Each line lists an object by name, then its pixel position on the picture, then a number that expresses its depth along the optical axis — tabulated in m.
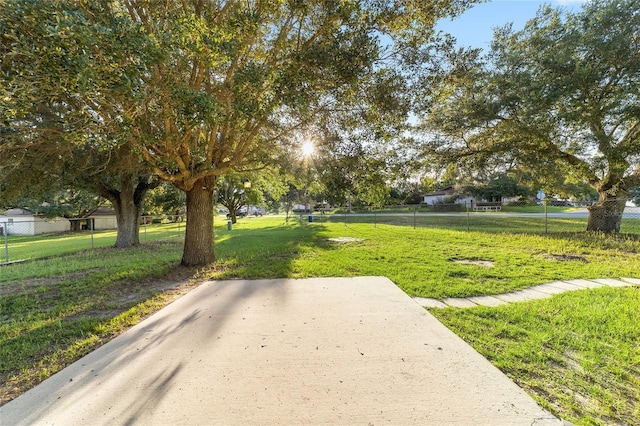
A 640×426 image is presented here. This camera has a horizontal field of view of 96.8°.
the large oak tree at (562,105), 8.77
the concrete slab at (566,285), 4.74
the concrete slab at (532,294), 4.35
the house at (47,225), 25.65
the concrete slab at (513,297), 4.23
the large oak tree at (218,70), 3.12
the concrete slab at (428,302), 4.07
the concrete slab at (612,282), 4.87
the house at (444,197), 39.07
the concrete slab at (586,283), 4.84
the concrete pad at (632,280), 4.99
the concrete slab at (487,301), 4.08
